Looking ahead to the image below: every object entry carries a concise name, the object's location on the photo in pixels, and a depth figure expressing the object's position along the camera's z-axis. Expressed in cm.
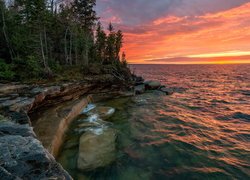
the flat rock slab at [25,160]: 259
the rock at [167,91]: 2331
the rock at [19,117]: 544
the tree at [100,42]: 4091
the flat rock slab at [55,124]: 752
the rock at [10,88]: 899
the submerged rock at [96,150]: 683
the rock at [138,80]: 3023
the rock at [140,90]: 2357
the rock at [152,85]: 2672
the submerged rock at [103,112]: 1294
